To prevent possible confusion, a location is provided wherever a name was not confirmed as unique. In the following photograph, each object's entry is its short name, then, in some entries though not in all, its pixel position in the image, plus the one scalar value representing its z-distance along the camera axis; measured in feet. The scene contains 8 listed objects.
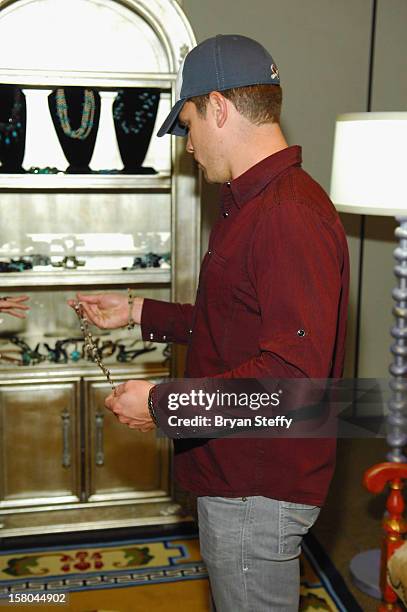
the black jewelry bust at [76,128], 9.66
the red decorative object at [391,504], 7.04
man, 5.22
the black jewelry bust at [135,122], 9.89
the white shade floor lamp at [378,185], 8.15
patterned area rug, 8.71
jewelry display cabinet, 9.70
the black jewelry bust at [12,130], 9.61
